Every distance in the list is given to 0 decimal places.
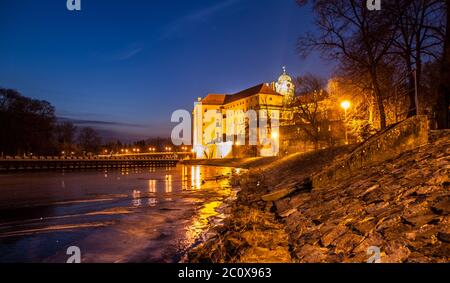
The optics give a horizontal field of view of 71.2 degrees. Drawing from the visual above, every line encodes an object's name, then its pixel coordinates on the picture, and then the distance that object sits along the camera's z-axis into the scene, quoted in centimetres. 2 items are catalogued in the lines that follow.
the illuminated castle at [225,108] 10194
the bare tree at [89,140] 14038
